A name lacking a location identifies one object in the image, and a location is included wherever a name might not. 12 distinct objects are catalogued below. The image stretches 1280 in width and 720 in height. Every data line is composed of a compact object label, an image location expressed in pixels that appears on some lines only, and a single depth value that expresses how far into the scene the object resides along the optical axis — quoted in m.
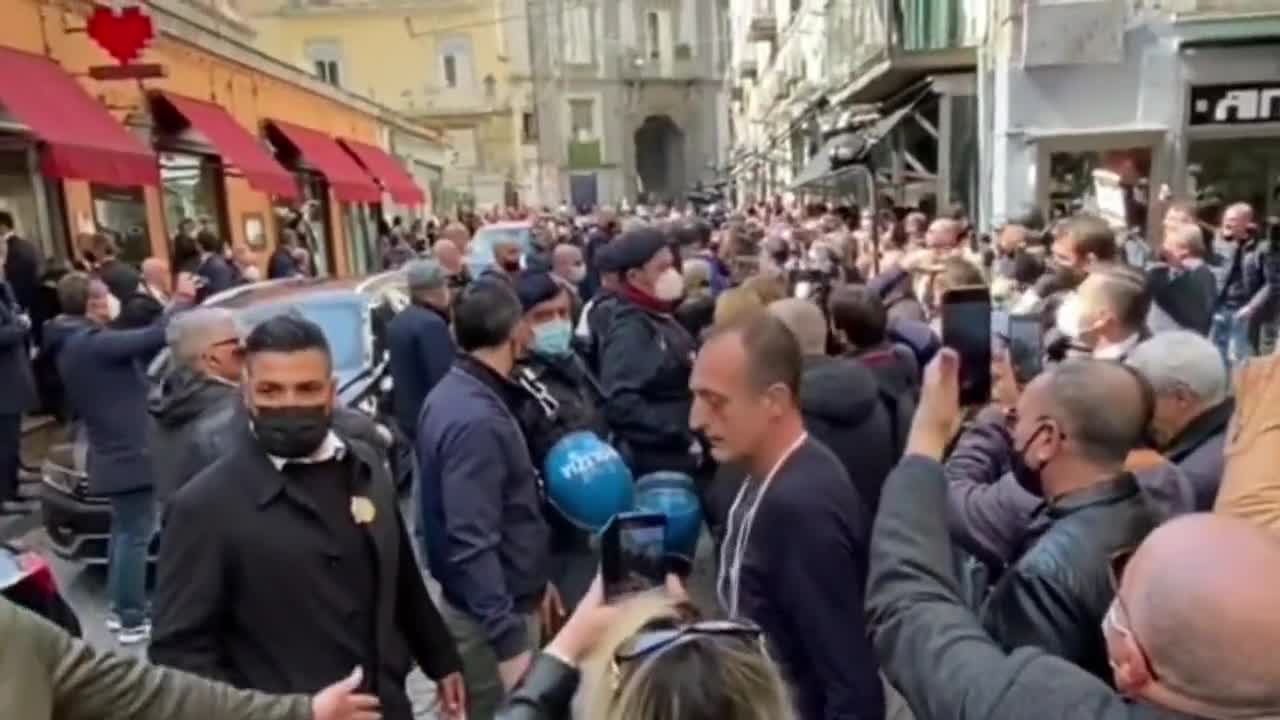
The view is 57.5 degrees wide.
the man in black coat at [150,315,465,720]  2.75
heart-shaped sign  11.37
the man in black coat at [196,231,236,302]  10.84
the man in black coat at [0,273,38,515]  7.71
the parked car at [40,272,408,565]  6.76
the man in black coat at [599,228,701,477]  4.89
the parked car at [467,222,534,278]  15.66
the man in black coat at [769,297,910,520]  3.96
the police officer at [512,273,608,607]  3.91
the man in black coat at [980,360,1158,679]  2.36
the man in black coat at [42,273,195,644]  5.88
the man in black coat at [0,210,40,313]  9.74
